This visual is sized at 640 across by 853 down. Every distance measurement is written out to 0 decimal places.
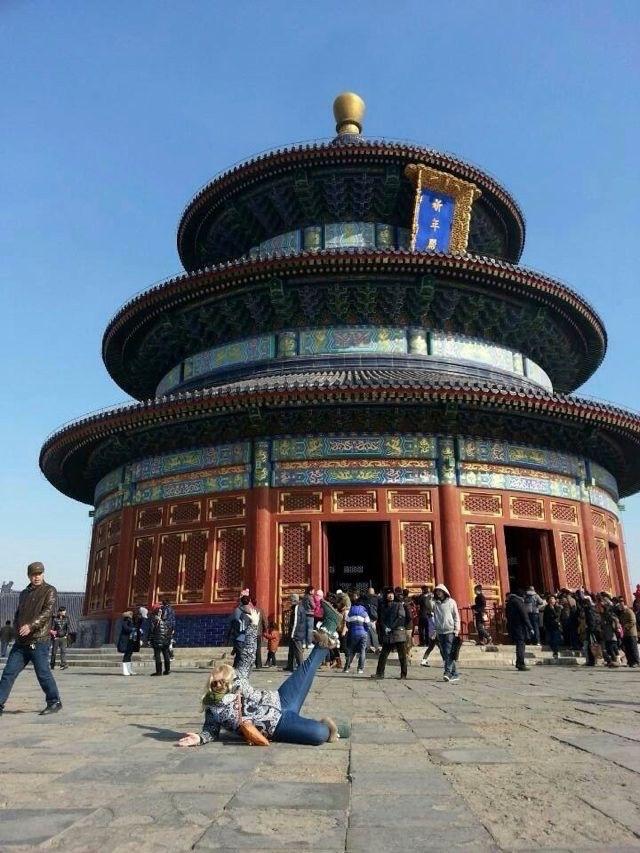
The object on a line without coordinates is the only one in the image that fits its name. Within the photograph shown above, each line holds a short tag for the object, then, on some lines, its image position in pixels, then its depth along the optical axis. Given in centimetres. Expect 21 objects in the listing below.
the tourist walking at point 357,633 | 1289
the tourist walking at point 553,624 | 1581
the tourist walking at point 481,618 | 1611
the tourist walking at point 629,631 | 1484
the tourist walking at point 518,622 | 1330
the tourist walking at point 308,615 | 1316
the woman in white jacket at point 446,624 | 1114
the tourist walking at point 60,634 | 1609
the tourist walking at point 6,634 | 2138
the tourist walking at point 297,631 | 1304
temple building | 1738
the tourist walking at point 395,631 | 1141
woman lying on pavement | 513
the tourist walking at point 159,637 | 1327
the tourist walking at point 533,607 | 1641
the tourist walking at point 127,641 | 1366
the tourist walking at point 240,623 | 973
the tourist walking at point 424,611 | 1563
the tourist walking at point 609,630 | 1495
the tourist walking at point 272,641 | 1484
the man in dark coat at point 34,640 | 721
